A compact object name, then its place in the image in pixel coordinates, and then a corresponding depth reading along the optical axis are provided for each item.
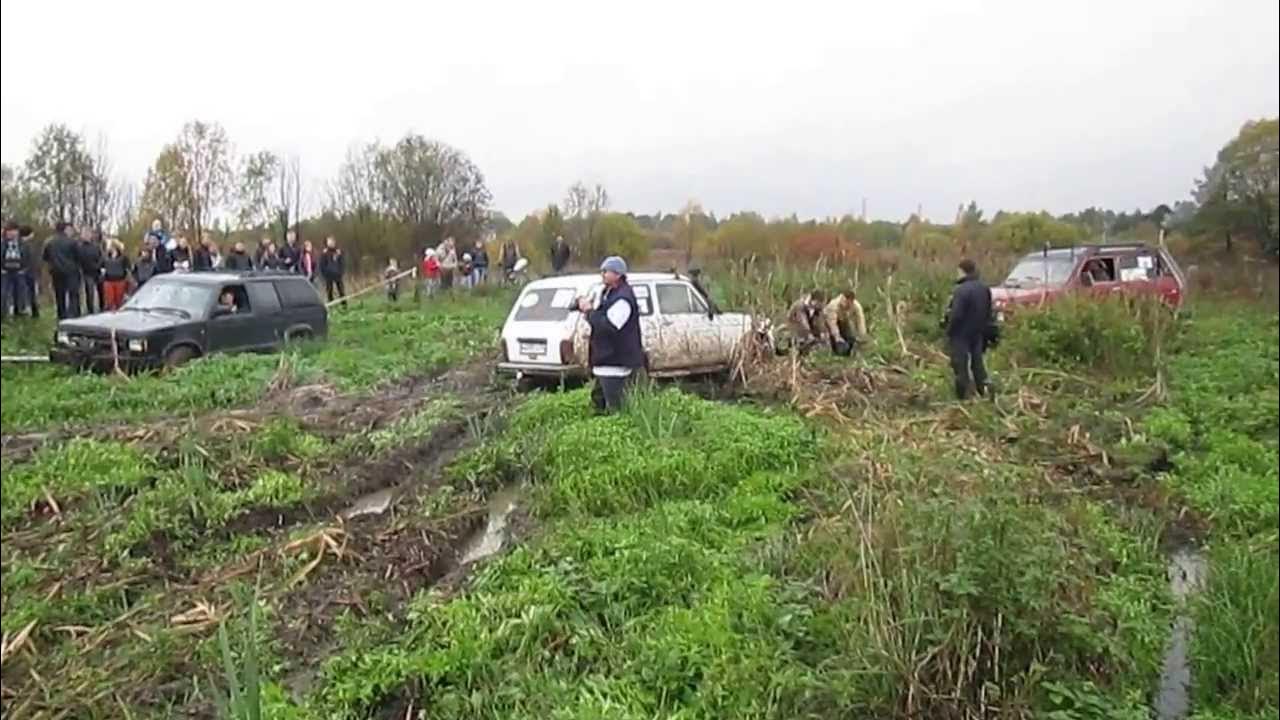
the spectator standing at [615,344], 8.38
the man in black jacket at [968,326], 10.15
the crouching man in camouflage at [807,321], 12.09
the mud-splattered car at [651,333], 10.55
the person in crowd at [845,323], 12.59
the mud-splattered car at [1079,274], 12.60
